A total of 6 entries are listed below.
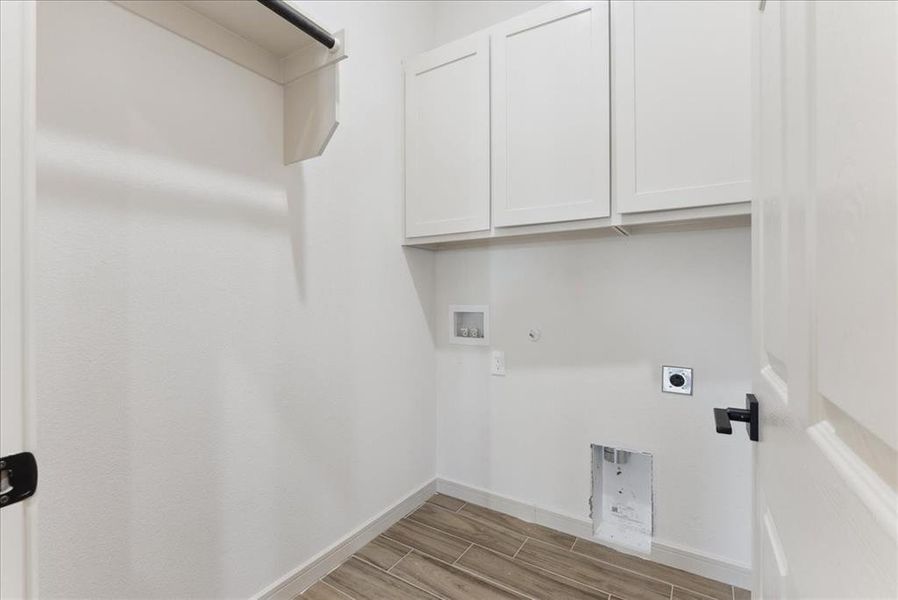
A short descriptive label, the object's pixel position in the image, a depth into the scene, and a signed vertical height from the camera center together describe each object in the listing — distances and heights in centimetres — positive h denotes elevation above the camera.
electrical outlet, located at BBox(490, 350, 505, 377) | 205 -35
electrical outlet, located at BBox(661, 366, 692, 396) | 161 -34
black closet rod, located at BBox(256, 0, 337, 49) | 104 +79
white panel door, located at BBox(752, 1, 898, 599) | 25 +0
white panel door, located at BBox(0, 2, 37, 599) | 50 +4
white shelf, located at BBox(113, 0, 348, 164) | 112 +81
